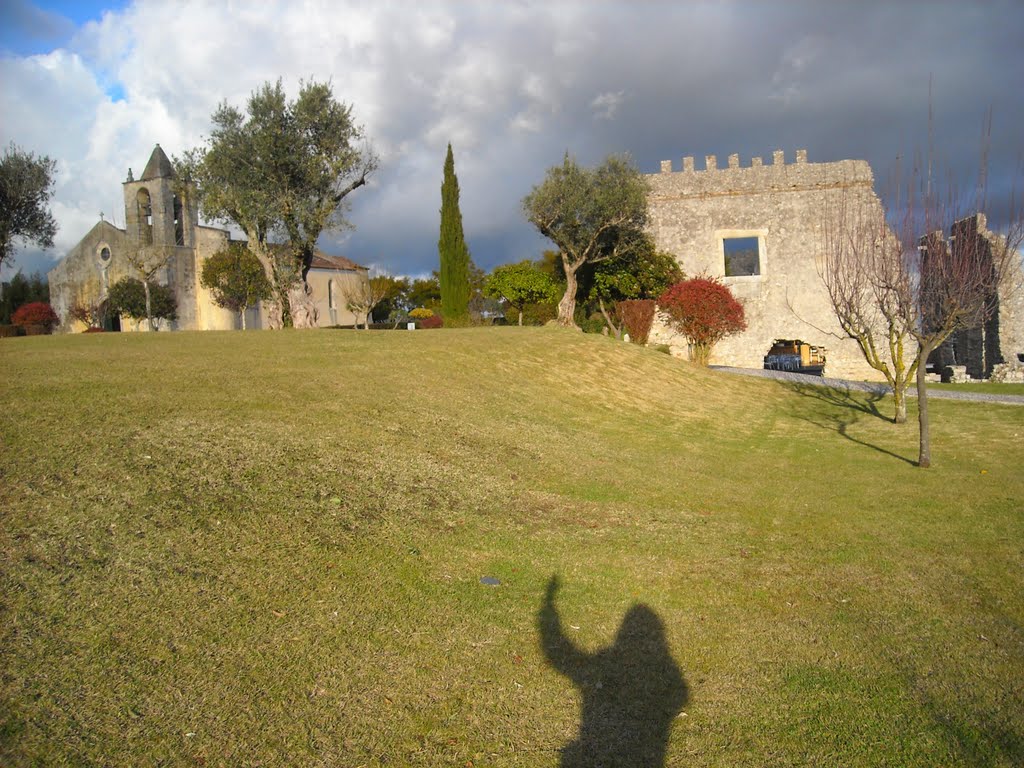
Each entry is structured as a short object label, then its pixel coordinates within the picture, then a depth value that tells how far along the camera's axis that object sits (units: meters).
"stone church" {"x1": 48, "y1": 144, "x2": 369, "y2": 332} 45.56
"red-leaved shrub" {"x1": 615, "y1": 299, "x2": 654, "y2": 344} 34.44
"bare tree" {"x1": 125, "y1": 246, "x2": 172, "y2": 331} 43.75
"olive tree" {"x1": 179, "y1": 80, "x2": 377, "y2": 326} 23.67
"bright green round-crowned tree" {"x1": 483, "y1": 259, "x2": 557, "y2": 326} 34.53
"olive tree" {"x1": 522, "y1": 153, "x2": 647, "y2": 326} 31.94
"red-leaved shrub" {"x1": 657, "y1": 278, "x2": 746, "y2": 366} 33.41
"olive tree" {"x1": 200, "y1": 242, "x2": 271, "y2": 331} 46.56
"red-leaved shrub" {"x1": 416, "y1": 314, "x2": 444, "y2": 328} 54.28
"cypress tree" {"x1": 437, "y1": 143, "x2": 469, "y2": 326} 33.72
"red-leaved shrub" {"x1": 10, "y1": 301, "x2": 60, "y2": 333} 43.81
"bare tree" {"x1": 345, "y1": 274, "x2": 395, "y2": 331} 45.34
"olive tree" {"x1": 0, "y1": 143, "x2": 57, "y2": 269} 30.48
